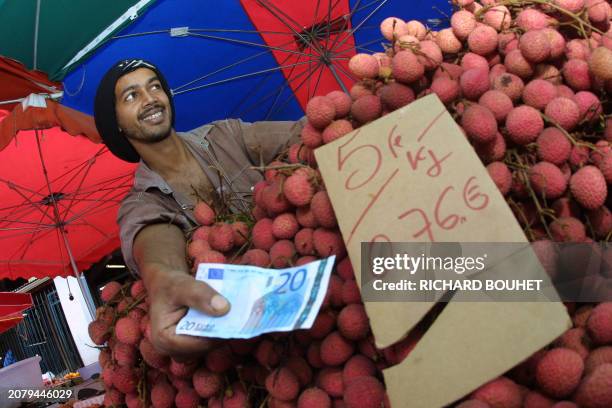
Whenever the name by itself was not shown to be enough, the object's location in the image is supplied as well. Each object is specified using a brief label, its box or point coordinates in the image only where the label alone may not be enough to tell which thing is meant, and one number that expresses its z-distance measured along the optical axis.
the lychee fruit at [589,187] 0.94
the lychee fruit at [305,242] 1.11
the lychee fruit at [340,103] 1.18
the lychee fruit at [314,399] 1.00
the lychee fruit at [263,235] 1.20
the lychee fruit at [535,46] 1.09
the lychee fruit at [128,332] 1.34
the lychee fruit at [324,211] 1.05
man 1.78
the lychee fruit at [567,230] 0.94
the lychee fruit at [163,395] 1.29
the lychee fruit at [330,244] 1.06
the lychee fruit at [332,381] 1.02
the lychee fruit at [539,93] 1.05
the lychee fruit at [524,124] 1.01
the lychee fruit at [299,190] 1.12
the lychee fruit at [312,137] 1.18
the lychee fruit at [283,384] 1.03
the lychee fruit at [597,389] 0.77
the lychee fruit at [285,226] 1.17
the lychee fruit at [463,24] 1.24
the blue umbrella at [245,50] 2.80
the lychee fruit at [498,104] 1.04
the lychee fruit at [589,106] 1.04
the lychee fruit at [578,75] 1.10
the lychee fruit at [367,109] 1.13
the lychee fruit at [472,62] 1.17
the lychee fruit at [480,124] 0.98
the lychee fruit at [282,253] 1.12
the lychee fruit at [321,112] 1.15
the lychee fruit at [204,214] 1.45
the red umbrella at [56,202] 3.62
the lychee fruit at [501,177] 0.97
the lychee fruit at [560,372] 0.82
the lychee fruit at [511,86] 1.09
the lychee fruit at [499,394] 0.84
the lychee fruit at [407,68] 1.12
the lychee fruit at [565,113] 1.02
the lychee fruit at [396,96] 1.10
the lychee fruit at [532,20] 1.19
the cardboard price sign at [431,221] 0.82
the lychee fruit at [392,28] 1.35
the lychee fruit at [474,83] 1.08
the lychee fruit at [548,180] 0.98
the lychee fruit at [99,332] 1.50
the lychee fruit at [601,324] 0.85
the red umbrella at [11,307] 4.76
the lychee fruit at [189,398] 1.22
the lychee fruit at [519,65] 1.11
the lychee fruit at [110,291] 1.54
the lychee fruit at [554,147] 0.99
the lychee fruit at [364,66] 1.22
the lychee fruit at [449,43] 1.25
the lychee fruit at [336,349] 1.01
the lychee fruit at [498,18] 1.23
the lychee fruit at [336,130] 1.13
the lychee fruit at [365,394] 0.92
